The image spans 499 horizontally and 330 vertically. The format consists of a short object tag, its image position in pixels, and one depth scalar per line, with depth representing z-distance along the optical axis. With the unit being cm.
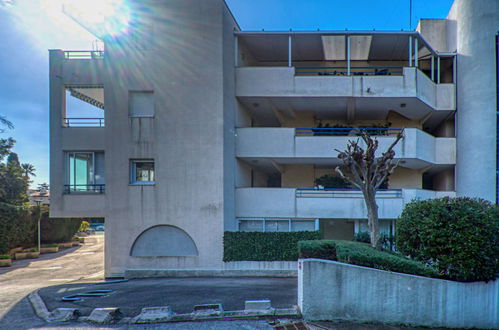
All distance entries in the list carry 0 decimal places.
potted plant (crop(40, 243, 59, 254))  2131
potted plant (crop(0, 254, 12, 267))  1672
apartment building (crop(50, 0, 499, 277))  1218
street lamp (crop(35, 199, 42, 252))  2138
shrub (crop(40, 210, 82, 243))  2303
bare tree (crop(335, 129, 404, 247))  852
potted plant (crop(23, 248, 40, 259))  1948
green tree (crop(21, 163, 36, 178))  3711
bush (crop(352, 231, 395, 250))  1269
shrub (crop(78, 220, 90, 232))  3145
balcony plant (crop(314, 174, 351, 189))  1434
